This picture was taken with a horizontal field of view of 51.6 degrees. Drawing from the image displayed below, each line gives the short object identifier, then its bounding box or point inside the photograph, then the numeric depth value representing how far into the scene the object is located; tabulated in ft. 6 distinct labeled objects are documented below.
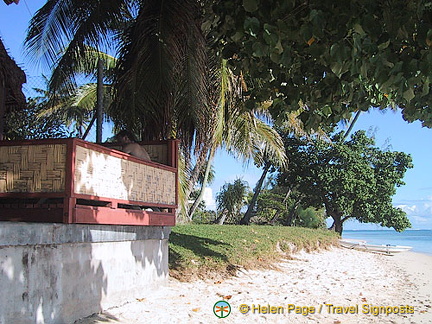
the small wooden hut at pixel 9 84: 23.31
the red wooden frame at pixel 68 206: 17.38
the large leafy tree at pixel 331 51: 10.84
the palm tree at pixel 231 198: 89.81
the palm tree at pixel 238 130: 34.55
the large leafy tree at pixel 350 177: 79.46
